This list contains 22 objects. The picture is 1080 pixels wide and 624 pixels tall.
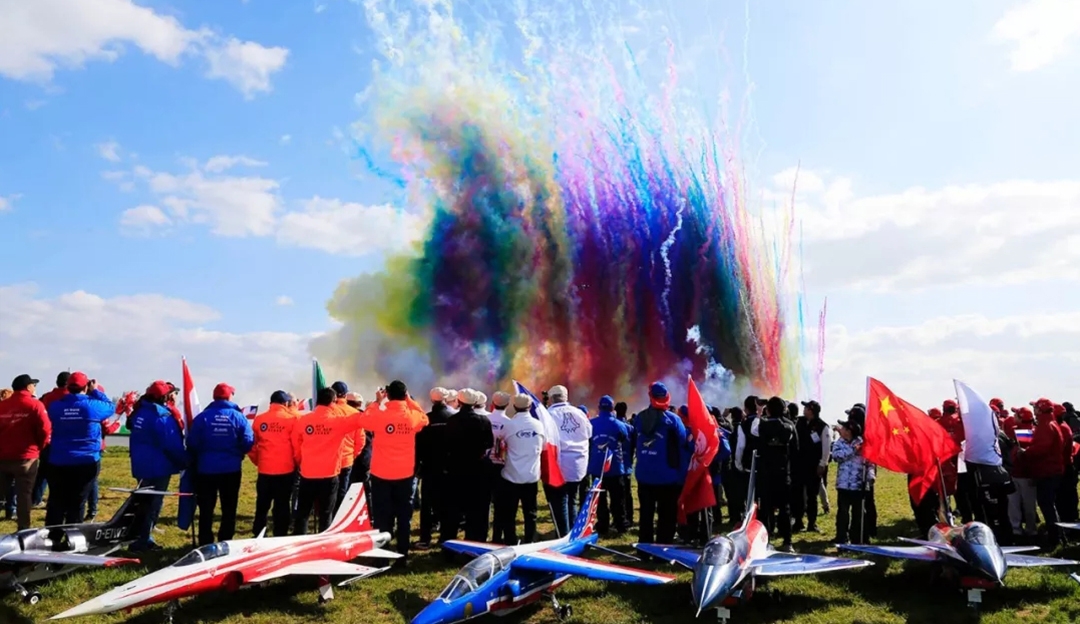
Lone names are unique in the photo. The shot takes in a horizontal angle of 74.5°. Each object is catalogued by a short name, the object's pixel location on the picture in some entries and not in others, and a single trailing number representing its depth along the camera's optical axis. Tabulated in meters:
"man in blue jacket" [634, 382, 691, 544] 10.96
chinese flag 10.64
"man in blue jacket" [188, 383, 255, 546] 10.42
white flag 11.57
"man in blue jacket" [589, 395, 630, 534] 13.09
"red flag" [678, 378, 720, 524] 10.81
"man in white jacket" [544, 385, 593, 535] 11.41
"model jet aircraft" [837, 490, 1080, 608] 8.30
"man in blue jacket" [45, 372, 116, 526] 10.55
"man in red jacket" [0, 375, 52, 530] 10.91
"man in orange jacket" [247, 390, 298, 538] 10.60
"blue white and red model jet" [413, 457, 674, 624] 7.20
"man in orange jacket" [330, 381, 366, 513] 11.08
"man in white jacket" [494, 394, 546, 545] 10.63
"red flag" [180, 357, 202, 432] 11.55
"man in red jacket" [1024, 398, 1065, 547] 12.02
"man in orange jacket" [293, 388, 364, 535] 10.43
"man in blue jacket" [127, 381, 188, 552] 10.75
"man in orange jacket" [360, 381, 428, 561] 10.18
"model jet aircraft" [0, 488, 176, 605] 8.39
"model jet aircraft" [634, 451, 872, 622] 7.57
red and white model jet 7.29
